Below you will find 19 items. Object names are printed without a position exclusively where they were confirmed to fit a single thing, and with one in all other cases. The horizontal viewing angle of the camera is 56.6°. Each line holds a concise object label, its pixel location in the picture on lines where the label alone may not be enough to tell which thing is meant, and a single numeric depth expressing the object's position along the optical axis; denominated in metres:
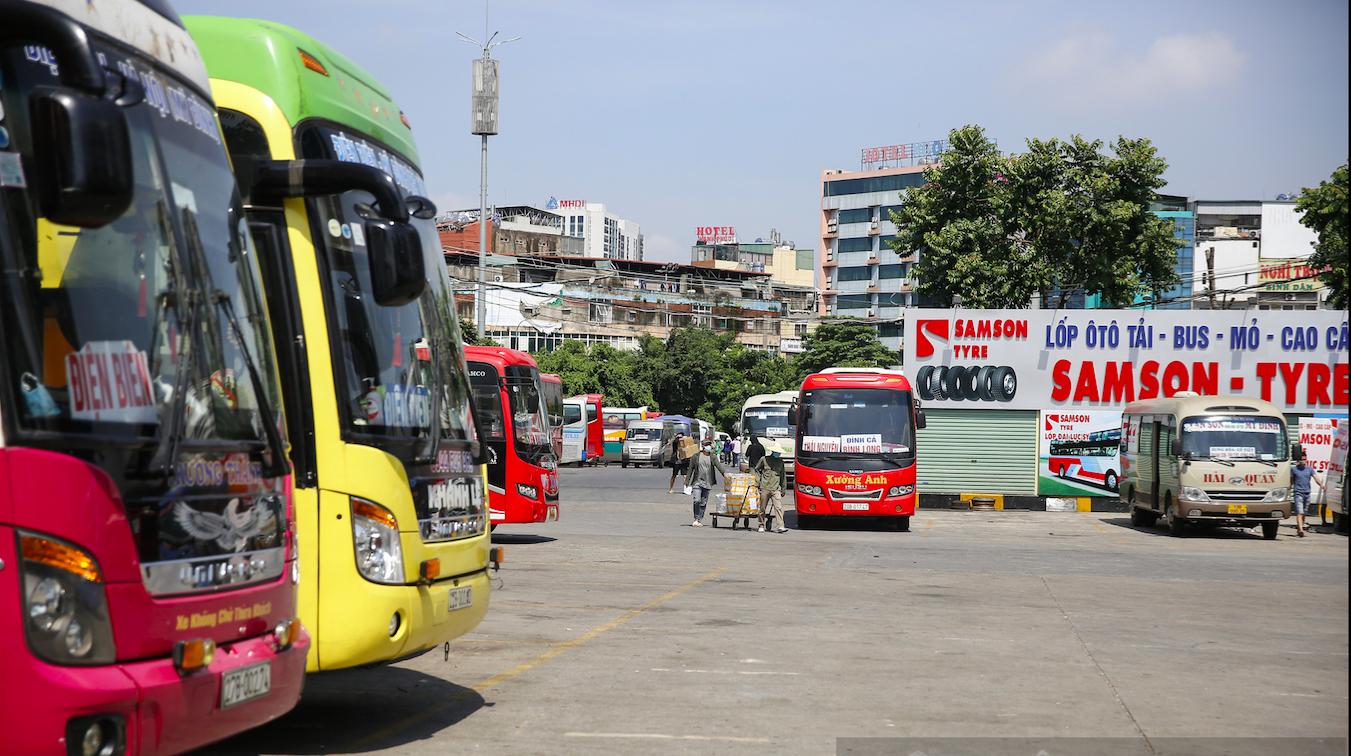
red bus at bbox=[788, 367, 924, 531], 24.00
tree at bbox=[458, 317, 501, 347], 67.22
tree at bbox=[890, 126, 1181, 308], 40.97
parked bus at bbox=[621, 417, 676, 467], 61.31
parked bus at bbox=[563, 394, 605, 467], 58.50
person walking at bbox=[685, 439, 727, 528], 24.28
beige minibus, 22.97
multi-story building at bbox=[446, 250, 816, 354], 99.56
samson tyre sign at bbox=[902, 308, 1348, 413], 31.14
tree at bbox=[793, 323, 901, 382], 78.75
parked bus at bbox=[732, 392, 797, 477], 40.28
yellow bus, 6.22
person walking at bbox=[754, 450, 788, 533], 23.41
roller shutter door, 31.73
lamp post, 41.75
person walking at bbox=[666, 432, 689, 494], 36.26
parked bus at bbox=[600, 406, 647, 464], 63.22
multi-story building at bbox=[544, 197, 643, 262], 153.00
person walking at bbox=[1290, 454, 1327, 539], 23.98
